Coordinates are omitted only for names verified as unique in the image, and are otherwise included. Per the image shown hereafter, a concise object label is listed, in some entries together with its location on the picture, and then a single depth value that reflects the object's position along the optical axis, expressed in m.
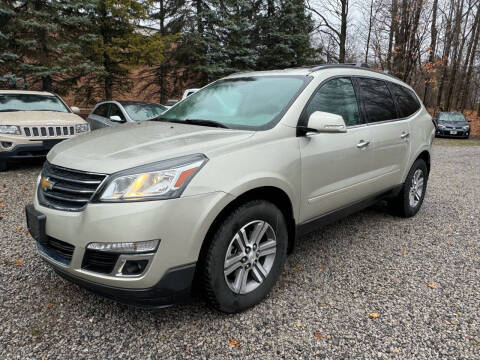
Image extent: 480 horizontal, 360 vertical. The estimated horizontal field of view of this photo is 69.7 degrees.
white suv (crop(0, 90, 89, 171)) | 6.07
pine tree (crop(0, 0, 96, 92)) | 11.12
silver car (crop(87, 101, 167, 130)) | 7.85
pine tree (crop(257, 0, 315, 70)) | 17.36
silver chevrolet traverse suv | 1.95
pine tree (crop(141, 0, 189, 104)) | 17.31
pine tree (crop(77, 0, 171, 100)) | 13.16
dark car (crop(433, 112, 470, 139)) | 16.72
